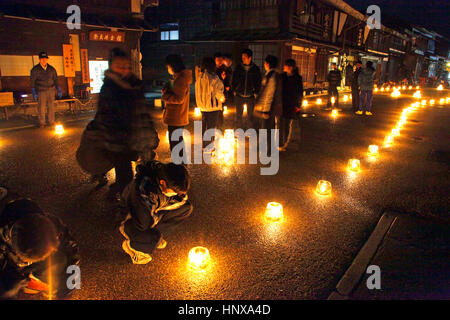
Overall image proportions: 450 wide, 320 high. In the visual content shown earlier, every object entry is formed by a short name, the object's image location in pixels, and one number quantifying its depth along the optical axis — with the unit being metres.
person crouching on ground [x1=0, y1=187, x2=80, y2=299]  2.35
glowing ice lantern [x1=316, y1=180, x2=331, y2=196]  5.29
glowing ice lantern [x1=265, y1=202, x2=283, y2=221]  4.39
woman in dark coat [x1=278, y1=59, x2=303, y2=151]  7.46
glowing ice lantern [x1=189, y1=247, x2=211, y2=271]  3.28
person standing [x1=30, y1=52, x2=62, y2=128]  9.39
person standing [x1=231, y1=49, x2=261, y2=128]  7.93
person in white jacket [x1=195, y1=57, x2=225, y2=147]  6.58
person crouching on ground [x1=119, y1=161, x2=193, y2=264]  2.97
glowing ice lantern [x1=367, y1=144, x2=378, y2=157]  7.74
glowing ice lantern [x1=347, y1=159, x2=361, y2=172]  6.54
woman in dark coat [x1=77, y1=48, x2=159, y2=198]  4.03
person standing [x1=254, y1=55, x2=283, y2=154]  6.79
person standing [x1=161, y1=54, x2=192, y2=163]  5.10
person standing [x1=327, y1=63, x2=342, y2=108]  14.64
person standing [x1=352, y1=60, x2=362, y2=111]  12.97
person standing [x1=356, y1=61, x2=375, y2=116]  12.23
